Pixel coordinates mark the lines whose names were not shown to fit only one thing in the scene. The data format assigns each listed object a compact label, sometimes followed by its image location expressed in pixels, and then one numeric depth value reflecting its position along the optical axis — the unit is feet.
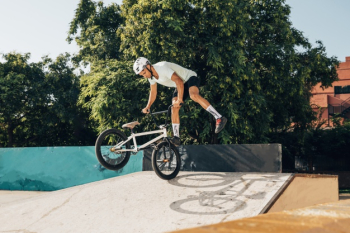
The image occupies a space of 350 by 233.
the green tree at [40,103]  78.53
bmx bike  19.74
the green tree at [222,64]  51.52
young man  19.20
